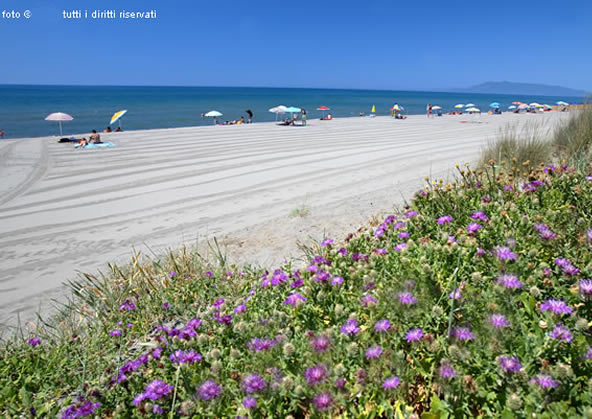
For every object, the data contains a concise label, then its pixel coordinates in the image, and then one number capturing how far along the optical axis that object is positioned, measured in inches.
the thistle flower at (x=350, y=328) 58.9
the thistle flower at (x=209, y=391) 52.4
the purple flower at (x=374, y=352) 53.6
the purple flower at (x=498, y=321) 53.6
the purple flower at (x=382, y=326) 58.3
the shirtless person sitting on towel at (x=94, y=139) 603.8
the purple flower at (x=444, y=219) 98.0
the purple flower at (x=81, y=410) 58.4
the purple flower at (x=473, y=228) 85.7
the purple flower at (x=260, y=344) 59.2
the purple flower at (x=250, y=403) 49.9
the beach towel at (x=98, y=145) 592.1
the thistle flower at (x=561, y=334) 49.7
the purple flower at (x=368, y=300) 66.9
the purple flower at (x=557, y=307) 53.4
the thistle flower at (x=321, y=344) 56.7
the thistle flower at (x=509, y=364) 47.1
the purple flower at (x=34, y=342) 88.4
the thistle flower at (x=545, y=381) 43.9
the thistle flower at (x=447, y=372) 50.0
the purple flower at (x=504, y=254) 67.9
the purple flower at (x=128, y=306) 109.5
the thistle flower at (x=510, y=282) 59.5
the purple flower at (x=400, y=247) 87.4
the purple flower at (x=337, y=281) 74.8
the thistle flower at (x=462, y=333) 55.2
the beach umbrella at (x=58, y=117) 724.2
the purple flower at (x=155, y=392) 56.9
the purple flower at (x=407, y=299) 62.2
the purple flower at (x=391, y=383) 49.4
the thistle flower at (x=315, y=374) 51.8
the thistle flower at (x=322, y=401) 49.0
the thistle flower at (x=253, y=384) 52.4
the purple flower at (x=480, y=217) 93.5
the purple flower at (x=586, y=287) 55.4
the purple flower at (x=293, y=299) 72.4
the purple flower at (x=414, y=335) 56.0
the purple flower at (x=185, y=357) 62.1
